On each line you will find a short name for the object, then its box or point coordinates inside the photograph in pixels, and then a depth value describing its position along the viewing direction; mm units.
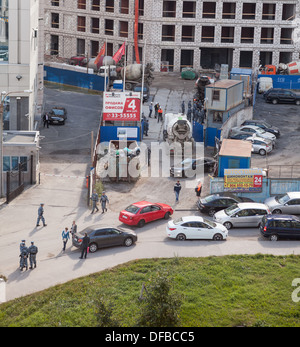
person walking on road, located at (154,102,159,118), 65562
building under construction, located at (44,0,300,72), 87938
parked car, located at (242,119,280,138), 60500
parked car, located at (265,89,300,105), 72250
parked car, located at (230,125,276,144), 58094
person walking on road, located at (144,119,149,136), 59938
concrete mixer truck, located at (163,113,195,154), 55375
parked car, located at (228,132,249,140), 57138
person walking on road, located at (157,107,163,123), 64125
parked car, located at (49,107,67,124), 63031
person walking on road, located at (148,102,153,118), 65762
